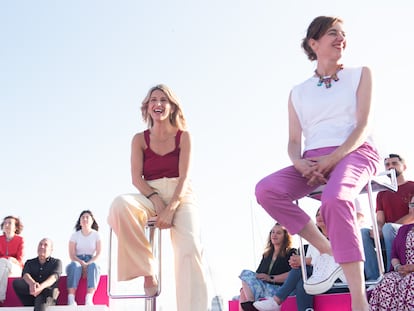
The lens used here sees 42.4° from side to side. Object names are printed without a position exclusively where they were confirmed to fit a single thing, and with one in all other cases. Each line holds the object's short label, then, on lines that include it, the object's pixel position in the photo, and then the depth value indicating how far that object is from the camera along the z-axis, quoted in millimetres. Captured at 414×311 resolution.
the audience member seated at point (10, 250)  5918
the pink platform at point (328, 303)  3828
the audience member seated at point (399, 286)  2893
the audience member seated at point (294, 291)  4098
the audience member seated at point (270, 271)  4609
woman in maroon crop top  2771
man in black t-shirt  5547
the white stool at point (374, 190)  2511
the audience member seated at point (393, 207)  4129
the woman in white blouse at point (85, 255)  5922
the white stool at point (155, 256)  2922
